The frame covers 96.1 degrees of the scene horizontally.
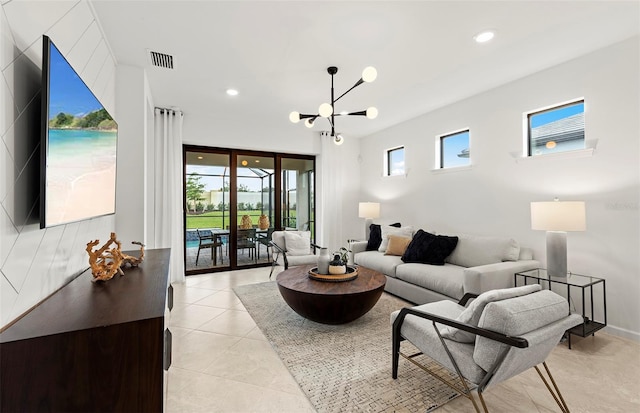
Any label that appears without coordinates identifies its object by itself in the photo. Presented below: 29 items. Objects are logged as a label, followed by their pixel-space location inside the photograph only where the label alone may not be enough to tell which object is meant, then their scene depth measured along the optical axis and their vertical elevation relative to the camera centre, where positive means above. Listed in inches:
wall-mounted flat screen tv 51.9 +14.0
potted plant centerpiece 124.2 -25.2
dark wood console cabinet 39.2 -21.7
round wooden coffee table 104.6 -33.4
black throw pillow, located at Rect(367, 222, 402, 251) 189.9 -21.0
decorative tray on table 118.8 -28.8
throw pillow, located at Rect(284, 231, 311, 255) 185.5 -23.4
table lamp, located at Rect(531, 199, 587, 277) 101.2 -6.7
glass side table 99.2 -31.1
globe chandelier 96.0 +39.8
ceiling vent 111.7 +60.3
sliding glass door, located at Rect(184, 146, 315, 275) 201.0 +4.2
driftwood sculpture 69.8 -13.4
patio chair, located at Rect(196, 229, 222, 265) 202.5 -23.3
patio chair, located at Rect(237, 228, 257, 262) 214.1 -23.9
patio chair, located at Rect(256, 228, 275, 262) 222.4 -22.6
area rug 71.4 -47.6
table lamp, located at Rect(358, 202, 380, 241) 207.3 -2.0
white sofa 110.7 -29.1
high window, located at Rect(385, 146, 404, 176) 213.2 +34.8
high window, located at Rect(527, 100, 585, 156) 117.9 +33.2
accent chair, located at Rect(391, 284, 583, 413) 57.1 -26.6
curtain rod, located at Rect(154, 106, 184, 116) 175.4 +61.3
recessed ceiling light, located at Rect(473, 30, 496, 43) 98.1 +59.0
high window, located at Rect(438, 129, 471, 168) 164.2 +33.8
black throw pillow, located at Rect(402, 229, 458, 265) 145.3 -21.7
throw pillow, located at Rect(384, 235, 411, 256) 164.7 -22.0
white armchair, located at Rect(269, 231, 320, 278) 178.1 -25.2
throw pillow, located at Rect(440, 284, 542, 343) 63.7 -23.3
